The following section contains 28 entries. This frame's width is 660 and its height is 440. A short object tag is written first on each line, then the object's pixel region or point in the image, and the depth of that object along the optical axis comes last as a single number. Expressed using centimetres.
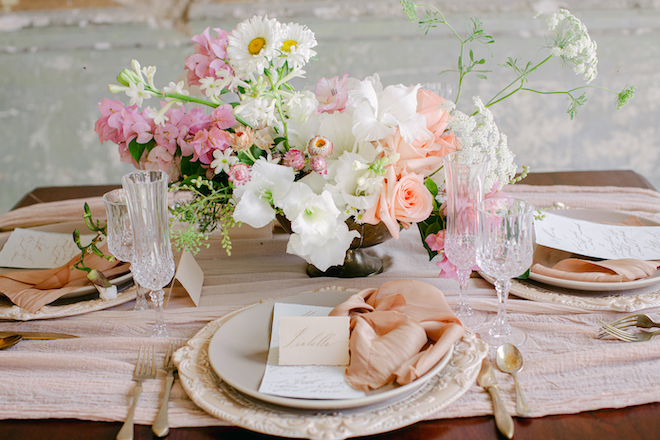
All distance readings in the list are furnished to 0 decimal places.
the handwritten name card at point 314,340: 79
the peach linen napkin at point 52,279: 103
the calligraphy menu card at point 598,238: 110
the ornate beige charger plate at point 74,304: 100
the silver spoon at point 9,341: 91
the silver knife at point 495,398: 68
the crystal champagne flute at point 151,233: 85
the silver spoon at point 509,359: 80
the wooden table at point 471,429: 69
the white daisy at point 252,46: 88
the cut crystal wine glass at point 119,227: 95
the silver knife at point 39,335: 94
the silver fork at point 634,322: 89
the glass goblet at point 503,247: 82
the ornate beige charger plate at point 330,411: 66
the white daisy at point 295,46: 90
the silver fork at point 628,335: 86
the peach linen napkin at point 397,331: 73
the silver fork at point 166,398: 70
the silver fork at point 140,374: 70
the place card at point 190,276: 102
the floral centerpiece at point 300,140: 91
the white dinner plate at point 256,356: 68
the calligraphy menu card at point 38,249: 121
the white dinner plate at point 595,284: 97
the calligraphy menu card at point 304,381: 71
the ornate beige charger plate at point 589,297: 95
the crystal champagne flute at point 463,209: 88
